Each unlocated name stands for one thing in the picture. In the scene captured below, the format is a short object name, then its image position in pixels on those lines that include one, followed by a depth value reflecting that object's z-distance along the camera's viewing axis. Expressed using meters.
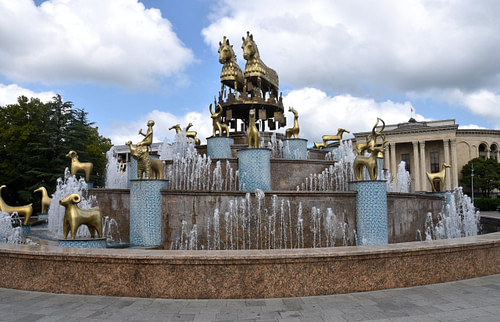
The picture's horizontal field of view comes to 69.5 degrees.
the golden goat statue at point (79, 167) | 16.13
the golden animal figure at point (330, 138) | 21.25
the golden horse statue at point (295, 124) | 19.53
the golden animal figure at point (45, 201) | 16.74
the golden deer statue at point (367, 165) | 12.41
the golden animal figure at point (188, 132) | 20.06
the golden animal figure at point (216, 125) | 18.52
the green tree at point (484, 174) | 58.81
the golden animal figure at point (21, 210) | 13.55
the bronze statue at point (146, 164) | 11.64
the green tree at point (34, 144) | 30.22
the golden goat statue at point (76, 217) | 9.56
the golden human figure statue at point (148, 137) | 12.33
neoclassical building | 66.00
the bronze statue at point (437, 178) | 20.51
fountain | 6.53
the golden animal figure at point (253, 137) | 14.05
